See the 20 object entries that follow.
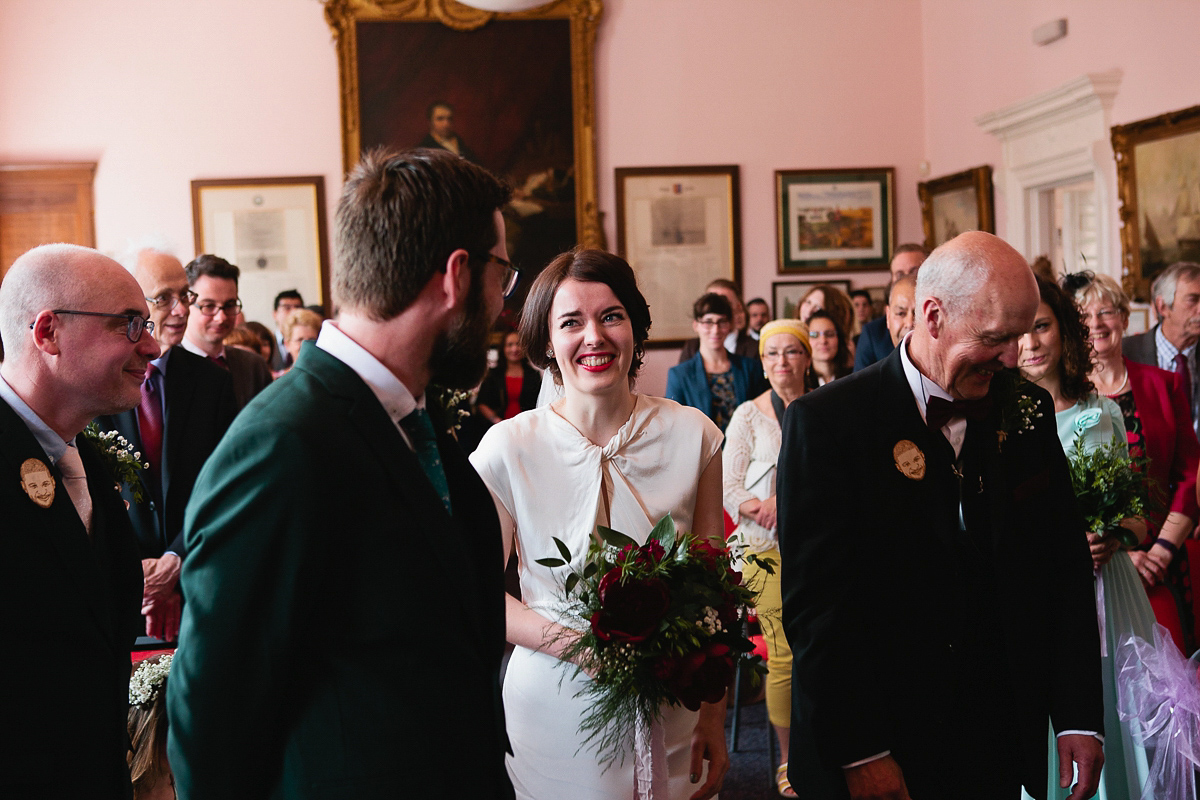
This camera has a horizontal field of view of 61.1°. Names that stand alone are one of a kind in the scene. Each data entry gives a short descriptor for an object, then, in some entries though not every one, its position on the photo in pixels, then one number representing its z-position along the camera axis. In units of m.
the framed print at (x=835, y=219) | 10.82
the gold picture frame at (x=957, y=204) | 9.61
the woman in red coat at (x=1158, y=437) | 3.82
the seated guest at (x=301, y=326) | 7.00
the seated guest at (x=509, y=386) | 8.84
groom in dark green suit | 1.29
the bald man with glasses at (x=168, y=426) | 3.33
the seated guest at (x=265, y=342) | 7.64
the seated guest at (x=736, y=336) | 7.85
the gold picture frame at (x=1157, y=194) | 7.05
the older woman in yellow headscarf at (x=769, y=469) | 4.09
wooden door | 9.70
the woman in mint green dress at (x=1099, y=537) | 3.18
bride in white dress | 2.32
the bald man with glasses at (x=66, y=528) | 1.80
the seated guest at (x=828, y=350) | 5.83
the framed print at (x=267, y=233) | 10.11
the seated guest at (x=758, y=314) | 9.57
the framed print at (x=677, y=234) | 10.67
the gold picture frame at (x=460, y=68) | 10.12
